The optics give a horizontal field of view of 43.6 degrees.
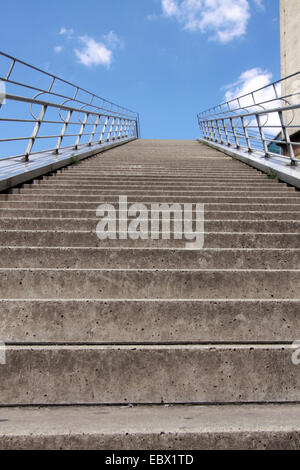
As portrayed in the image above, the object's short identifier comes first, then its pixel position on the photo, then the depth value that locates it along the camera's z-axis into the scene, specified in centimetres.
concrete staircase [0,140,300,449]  124
